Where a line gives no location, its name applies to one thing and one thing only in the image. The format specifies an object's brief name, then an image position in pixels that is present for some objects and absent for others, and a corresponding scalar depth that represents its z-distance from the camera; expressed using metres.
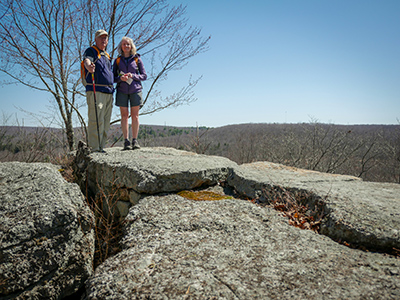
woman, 4.24
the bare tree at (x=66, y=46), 6.04
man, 4.05
